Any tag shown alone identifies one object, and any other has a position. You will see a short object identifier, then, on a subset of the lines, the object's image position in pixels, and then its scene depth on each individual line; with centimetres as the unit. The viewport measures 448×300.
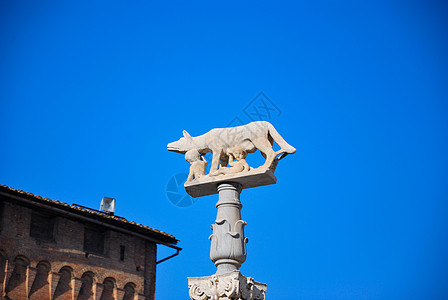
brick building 2498
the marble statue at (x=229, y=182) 837
